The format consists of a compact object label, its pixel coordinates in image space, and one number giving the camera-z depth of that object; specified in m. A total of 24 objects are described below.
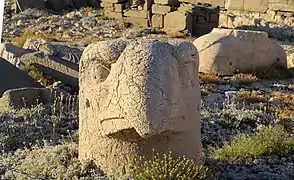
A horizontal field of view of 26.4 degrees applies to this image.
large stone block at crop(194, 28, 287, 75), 13.12
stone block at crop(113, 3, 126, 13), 21.25
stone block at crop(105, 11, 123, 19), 21.25
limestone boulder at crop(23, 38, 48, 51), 14.13
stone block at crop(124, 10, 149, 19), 20.38
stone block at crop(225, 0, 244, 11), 21.61
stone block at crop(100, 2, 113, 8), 21.64
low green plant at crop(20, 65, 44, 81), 11.61
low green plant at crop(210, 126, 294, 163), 6.12
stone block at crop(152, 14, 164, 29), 19.78
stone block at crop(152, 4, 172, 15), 19.69
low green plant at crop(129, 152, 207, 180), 4.93
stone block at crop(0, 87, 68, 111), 8.55
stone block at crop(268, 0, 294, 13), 20.02
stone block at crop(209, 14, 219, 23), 19.30
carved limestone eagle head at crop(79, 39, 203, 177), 4.84
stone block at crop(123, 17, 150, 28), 20.33
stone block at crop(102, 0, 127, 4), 21.44
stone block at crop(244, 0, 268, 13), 20.98
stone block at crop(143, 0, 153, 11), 20.36
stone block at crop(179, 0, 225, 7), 22.05
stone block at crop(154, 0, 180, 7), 19.78
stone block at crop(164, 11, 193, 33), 18.77
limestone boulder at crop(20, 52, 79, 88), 11.31
